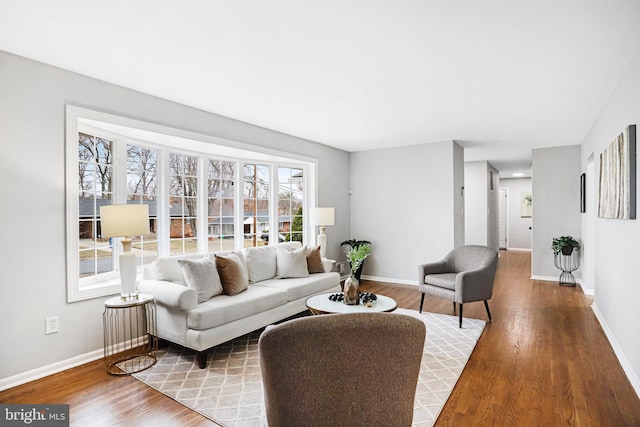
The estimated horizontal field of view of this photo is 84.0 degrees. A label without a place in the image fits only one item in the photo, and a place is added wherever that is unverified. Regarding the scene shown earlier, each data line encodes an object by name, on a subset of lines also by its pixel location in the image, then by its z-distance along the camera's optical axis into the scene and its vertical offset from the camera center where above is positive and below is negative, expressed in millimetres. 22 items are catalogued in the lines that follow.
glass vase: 3229 -728
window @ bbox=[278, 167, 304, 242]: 5699 +156
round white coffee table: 3086 -856
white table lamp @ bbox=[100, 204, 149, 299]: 2832 -123
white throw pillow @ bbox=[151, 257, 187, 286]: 3361 -556
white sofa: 2920 -823
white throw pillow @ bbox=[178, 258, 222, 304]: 3195 -597
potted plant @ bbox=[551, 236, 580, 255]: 5965 -585
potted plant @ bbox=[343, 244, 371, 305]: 3229 -727
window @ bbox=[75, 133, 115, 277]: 3230 +145
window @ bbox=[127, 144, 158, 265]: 3760 +263
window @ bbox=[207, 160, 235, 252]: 4605 +81
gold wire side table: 2906 -1139
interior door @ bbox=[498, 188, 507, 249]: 11539 -336
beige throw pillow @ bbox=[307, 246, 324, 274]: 4613 -650
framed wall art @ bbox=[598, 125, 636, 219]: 2570 +271
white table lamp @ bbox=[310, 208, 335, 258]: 5441 -101
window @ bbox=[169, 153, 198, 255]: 4176 +99
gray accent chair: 3873 -766
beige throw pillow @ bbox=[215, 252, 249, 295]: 3484 -625
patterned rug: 2285 -1282
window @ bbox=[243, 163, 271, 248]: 5133 +115
